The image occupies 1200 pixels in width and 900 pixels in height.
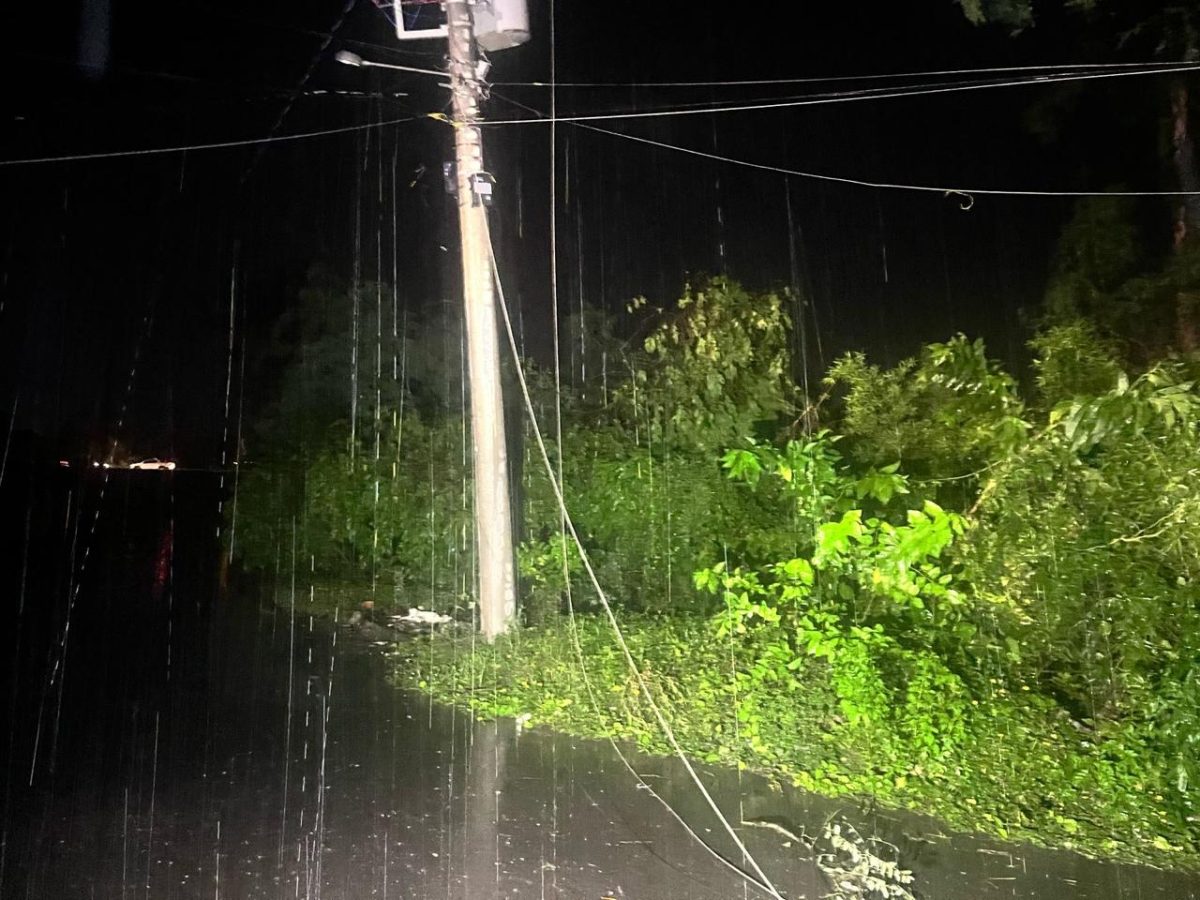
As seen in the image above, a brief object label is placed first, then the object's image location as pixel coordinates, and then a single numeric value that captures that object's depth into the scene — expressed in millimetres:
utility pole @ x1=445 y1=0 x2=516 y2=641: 6973
